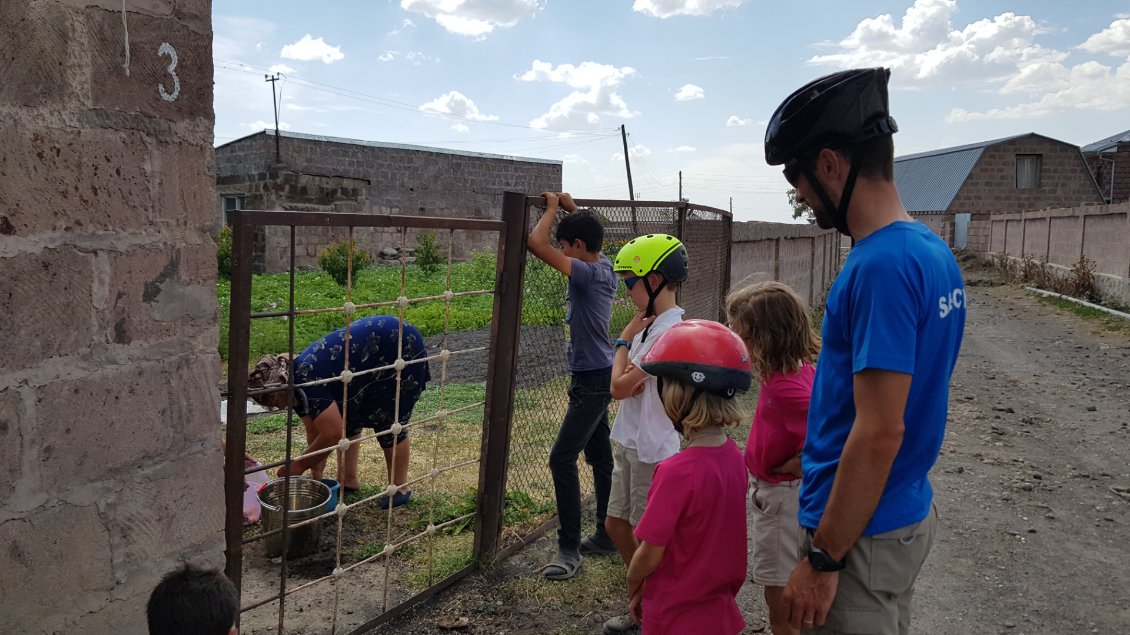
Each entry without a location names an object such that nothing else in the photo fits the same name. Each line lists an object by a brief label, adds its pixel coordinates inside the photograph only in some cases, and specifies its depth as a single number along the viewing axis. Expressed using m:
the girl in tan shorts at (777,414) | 2.83
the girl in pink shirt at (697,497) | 2.35
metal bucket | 4.11
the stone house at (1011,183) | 37.34
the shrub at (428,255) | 16.89
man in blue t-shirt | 1.67
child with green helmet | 3.39
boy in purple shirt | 3.90
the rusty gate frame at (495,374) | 2.88
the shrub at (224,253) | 13.80
